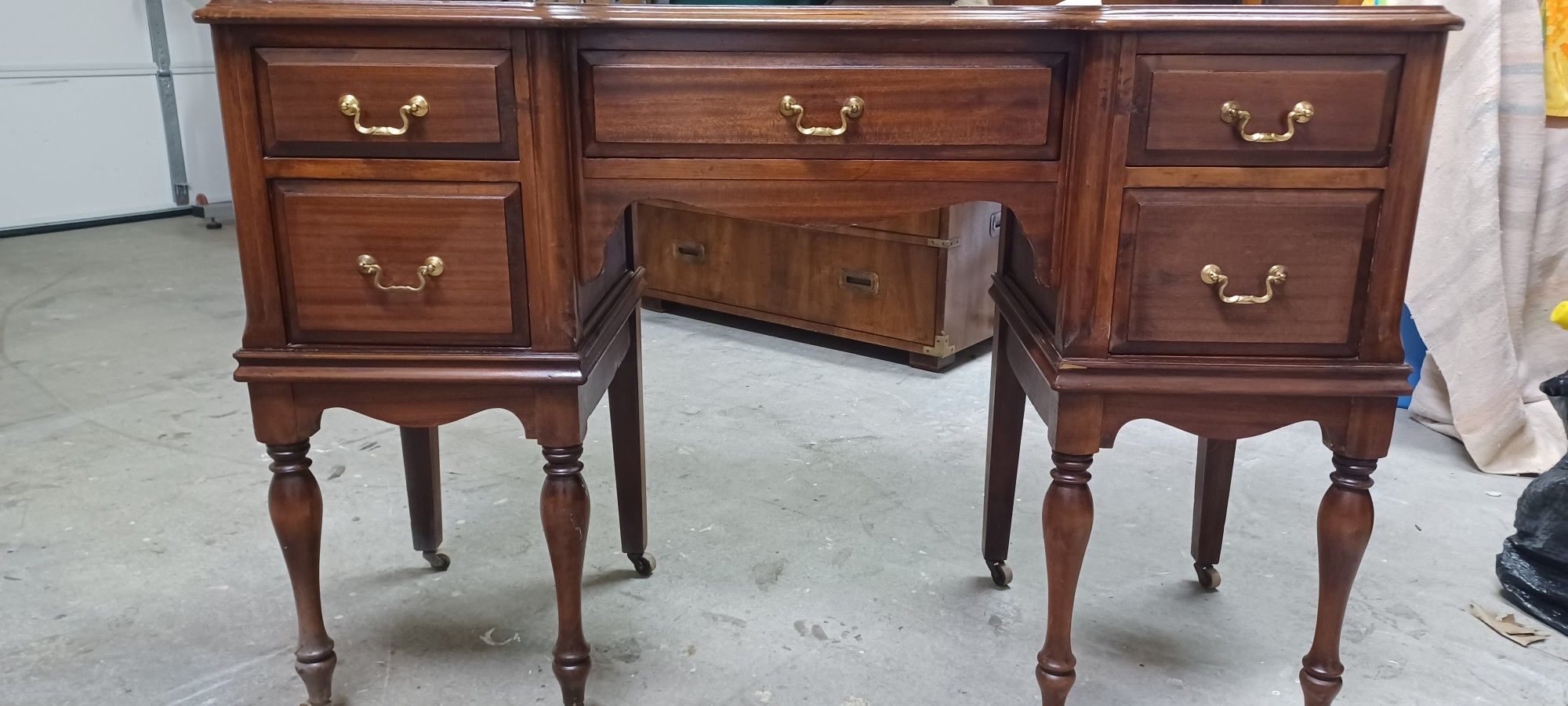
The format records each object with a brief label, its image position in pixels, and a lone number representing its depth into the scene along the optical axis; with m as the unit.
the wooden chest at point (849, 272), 2.90
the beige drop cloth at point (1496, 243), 2.24
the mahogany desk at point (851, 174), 1.11
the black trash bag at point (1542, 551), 1.68
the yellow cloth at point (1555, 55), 2.21
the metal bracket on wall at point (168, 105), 4.89
